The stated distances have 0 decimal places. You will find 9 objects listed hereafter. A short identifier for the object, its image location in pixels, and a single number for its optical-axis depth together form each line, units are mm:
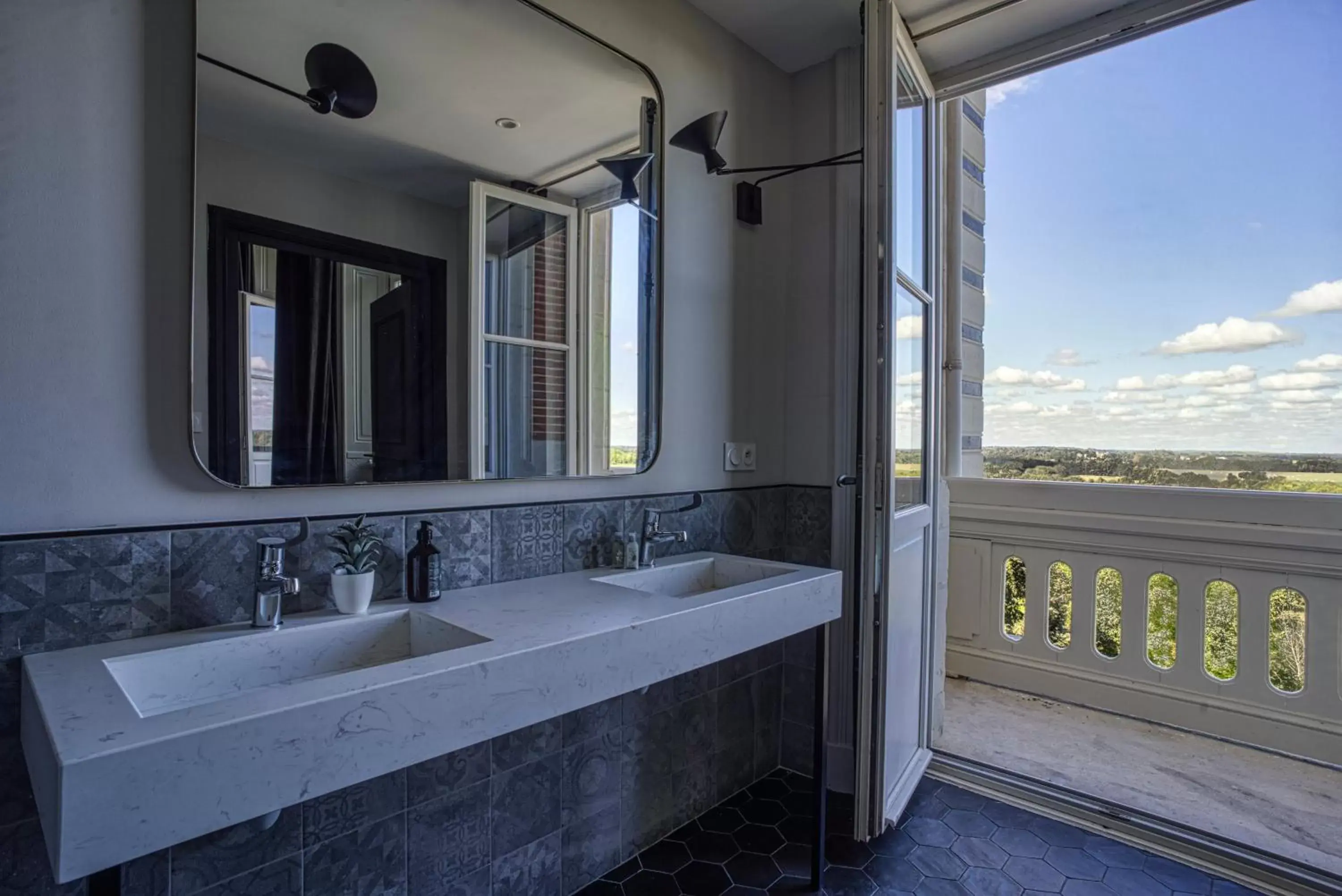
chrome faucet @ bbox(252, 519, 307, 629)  1084
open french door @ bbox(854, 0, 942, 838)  1729
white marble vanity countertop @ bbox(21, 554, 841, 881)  657
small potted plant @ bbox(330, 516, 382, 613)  1185
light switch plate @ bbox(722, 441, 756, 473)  2098
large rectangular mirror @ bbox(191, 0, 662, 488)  1149
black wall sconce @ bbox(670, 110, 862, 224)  1844
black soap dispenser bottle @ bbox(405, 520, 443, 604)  1294
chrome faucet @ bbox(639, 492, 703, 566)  1735
